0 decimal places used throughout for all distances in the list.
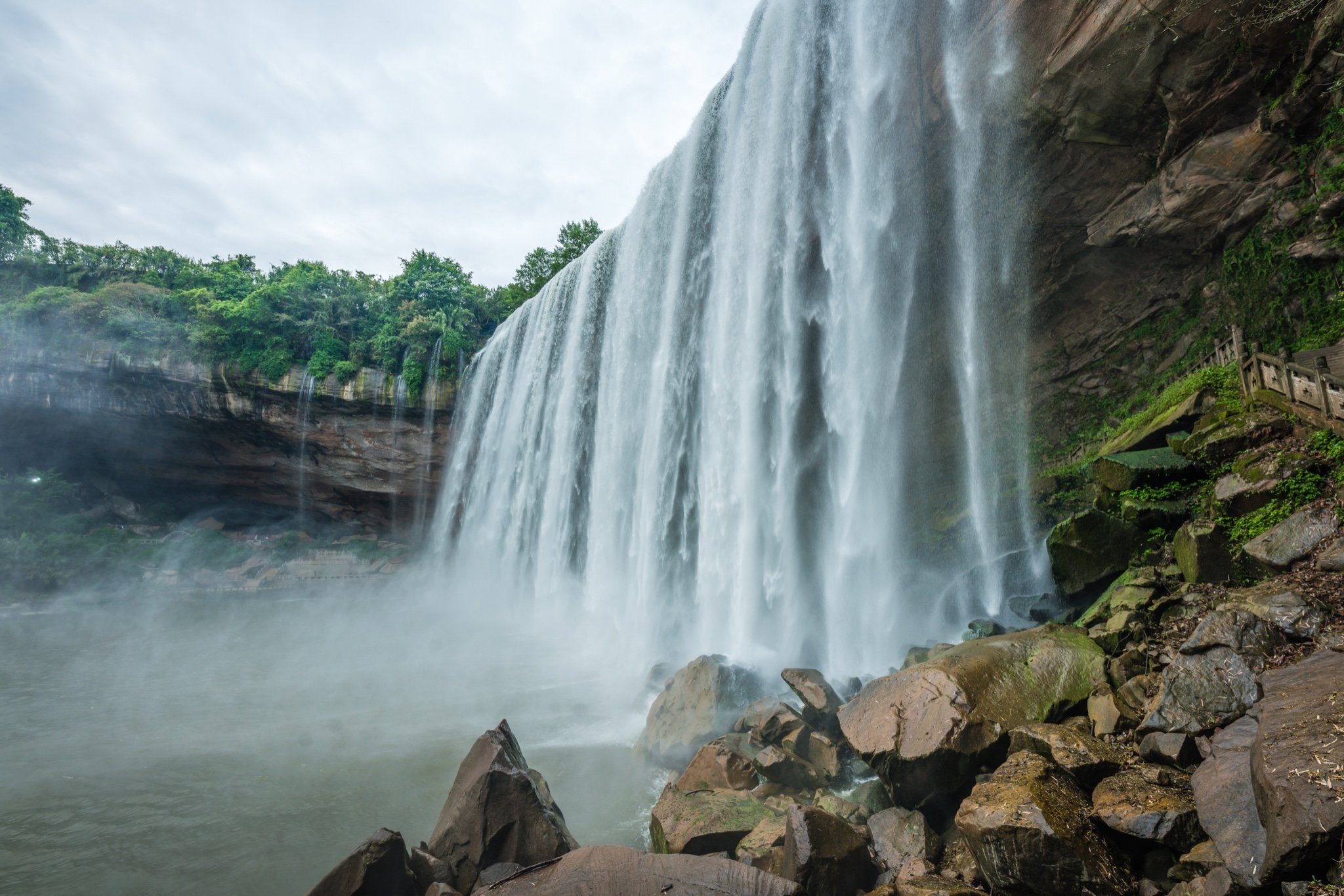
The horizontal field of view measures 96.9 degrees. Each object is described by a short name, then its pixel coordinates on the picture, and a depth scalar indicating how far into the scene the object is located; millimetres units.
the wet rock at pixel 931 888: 3334
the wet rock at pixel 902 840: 3951
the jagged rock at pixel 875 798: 4738
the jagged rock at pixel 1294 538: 4582
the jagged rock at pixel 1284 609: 3814
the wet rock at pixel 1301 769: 2379
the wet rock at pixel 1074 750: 3725
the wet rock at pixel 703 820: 4375
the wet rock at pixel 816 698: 6133
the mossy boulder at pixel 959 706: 4418
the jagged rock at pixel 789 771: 5473
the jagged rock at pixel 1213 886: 2646
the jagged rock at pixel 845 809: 4641
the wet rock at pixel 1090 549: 6508
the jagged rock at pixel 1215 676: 3645
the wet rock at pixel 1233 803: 2674
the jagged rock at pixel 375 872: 3873
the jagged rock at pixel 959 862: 3631
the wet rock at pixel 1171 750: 3496
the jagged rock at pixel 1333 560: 4191
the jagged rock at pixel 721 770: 5445
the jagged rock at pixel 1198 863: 2844
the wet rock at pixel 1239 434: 6117
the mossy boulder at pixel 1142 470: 6562
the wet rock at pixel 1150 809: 3098
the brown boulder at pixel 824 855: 3615
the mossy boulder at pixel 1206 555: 5164
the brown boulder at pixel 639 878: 3531
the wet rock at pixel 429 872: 4238
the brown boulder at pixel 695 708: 6926
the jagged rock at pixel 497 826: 4371
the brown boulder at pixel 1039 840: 3133
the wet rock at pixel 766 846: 4039
